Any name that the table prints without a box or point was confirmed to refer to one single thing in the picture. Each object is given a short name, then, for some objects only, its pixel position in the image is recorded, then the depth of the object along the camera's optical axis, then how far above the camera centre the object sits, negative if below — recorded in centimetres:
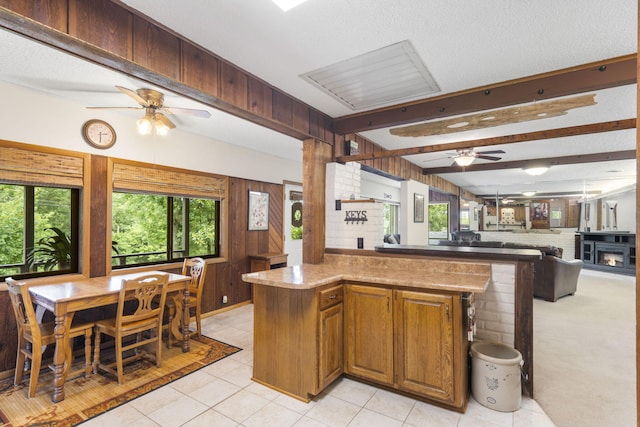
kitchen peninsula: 221 -91
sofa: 531 -112
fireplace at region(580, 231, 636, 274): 791 -105
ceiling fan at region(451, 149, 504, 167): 474 +88
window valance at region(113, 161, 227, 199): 359 +39
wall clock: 327 +84
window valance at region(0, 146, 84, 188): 276 +41
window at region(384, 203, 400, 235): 949 -19
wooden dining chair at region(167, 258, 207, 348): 336 -92
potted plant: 314 -44
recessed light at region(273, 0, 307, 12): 174 +118
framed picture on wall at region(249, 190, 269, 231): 520 +2
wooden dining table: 239 -73
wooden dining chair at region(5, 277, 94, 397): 240 -102
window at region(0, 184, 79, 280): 301 -20
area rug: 218 -146
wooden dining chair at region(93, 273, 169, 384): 264 -100
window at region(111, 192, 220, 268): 386 -24
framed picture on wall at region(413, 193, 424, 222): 658 +11
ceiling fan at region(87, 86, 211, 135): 284 +94
